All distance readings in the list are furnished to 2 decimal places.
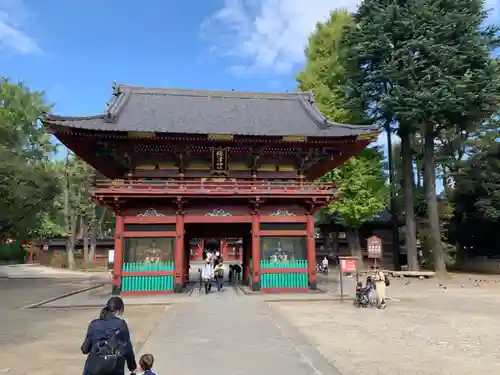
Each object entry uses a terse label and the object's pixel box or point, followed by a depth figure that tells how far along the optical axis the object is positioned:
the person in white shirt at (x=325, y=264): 33.97
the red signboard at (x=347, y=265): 17.06
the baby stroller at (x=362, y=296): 15.48
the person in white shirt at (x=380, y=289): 15.15
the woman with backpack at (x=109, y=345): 4.37
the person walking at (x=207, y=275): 19.60
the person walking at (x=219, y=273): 20.63
